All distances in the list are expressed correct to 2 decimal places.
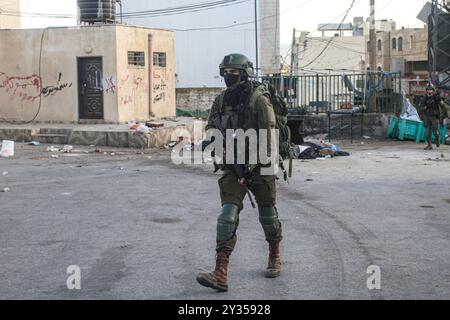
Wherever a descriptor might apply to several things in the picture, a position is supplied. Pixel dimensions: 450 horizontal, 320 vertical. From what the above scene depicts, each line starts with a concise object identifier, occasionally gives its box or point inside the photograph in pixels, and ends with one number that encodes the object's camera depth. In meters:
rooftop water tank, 22.20
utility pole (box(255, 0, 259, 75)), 45.31
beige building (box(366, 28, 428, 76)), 62.72
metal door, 20.44
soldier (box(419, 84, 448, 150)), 17.38
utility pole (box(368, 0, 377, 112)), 22.00
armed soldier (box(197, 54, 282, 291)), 5.18
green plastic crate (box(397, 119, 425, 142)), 19.83
